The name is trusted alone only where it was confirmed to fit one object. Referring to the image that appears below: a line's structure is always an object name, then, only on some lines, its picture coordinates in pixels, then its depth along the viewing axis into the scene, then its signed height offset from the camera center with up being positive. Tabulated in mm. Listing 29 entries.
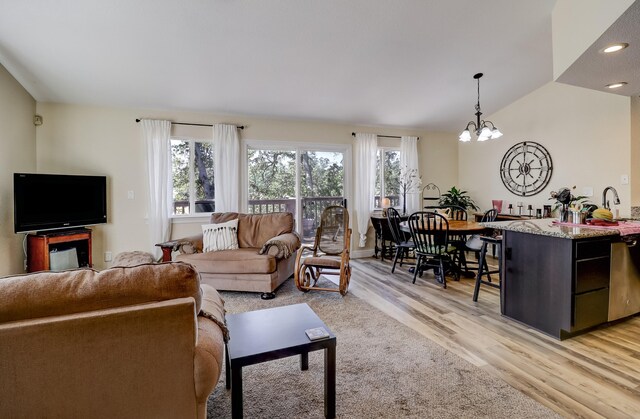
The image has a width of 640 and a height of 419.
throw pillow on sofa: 3881 -387
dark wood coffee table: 1438 -689
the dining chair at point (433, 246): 3873 -532
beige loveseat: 3523 -643
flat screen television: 3438 +80
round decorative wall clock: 4914 +581
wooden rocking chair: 3793 -414
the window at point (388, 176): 5922 +555
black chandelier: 3824 +872
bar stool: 3087 -534
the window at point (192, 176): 4699 +458
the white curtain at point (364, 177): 5582 +501
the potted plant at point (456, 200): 5934 +93
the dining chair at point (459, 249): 4145 -581
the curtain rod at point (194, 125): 4455 +1219
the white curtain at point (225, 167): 4738 +592
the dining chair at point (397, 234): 4496 -441
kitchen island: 2426 -591
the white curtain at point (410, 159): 5930 +863
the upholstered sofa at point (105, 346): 1005 -462
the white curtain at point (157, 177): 4398 +418
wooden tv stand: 3594 -449
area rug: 1676 -1078
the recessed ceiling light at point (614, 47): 2316 +1159
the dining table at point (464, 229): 3777 -291
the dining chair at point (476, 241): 3938 -475
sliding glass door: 5152 +428
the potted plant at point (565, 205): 2949 -11
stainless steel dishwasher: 2641 -641
